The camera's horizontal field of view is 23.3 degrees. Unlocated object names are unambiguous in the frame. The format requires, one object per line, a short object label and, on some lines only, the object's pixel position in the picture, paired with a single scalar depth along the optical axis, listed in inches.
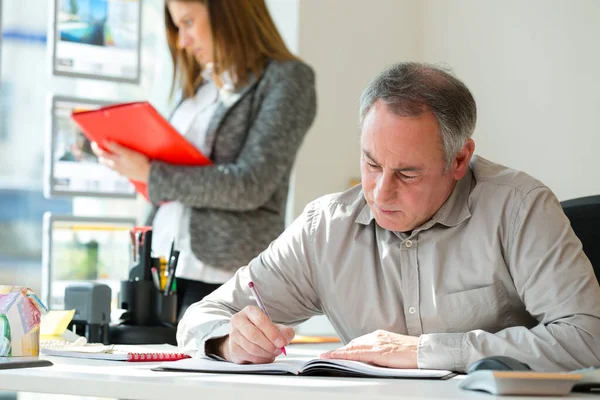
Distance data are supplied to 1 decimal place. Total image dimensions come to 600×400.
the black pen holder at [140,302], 112.5
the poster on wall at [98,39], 155.8
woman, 124.2
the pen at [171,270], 113.8
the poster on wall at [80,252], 157.2
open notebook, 87.2
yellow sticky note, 109.6
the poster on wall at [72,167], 154.2
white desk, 79.0
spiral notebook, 96.3
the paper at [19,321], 94.0
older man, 92.4
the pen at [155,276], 114.2
